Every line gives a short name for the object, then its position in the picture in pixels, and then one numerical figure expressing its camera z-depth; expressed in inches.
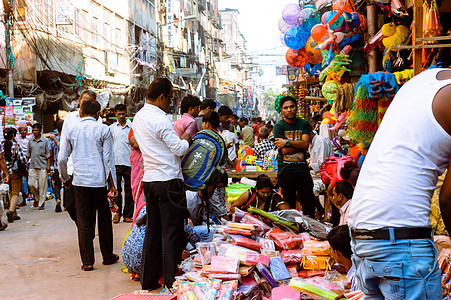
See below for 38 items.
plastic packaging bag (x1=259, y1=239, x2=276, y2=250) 219.1
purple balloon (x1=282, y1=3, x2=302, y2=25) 369.4
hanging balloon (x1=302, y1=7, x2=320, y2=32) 362.3
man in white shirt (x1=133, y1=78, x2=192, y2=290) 207.2
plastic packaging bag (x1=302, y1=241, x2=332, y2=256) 208.5
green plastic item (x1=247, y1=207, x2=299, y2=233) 241.1
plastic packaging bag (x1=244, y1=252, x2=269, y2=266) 198.1
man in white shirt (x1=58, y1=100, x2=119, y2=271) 253.9
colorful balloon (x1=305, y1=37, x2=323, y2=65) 346.5
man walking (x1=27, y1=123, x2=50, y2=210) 467.2
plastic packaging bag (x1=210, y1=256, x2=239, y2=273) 192.1
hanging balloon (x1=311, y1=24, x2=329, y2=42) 303.1
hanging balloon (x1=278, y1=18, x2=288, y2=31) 409.7
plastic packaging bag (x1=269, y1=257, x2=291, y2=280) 197.2
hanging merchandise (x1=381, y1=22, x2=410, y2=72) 238.1
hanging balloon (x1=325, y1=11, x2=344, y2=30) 274.4
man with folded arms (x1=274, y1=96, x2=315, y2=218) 278.1
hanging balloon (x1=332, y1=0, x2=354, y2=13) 287.9
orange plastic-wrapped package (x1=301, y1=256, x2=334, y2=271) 203.9
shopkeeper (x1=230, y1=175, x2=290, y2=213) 275.3
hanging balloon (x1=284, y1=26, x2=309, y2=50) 355.9
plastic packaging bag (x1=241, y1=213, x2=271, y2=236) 238.1
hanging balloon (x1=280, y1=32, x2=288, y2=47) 378.9
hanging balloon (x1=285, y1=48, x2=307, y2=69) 370.0
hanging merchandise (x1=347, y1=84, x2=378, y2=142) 229.9
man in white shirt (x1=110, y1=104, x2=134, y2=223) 379.9
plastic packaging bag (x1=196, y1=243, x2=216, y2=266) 208.2
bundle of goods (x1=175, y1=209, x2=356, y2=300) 184.4
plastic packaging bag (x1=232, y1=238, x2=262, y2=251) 213.8
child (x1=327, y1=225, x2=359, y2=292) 168.1
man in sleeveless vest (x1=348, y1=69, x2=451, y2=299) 85.8
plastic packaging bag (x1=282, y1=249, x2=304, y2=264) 210.5
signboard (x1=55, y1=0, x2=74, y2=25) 761.6
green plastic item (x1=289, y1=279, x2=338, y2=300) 144.3
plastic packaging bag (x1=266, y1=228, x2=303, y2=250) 219.5
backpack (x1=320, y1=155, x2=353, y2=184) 235.1
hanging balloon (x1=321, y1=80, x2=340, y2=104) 279.4
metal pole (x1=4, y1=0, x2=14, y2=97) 560.3
